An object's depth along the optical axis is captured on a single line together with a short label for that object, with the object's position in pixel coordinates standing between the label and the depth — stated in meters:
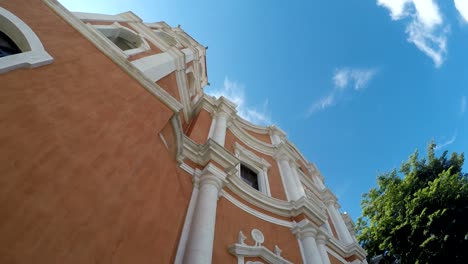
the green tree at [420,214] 11.88
